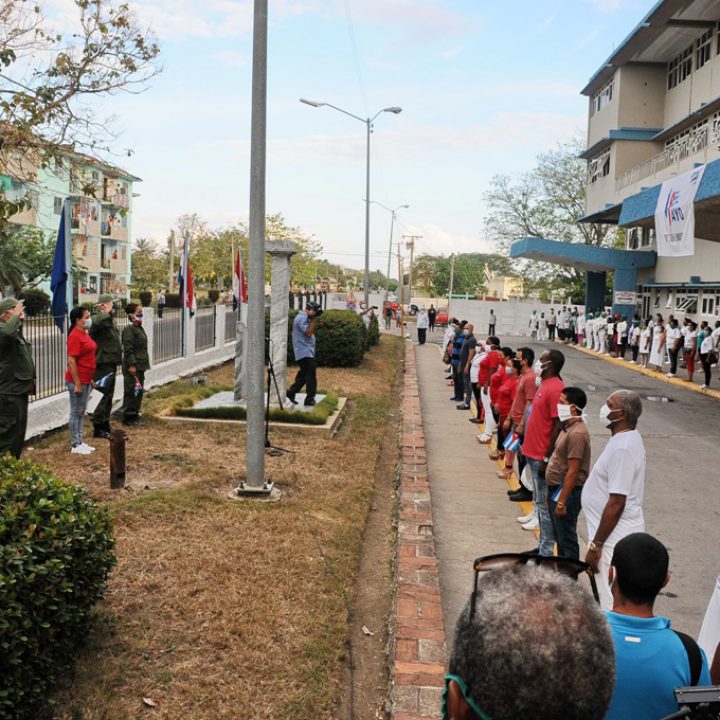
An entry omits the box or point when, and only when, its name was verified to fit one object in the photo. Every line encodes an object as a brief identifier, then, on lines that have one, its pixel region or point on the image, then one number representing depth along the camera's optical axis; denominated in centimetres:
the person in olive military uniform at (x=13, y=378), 709
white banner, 1747
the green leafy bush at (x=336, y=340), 1892
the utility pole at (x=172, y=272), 5618
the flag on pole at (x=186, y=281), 1498
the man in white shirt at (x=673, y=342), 2208
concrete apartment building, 5035
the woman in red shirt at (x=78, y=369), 884
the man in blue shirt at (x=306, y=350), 1230
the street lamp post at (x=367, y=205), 3106
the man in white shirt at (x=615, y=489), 454
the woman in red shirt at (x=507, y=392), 930
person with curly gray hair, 153
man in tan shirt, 546
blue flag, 1027
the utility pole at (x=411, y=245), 6678
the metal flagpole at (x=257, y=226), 727
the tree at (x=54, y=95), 892
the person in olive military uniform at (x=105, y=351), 960
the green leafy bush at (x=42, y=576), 337
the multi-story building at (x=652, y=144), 2738
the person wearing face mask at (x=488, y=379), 1165
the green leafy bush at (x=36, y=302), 3247
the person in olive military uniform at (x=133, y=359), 1048
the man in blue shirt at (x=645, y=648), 239
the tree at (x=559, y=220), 5047
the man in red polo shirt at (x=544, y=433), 629
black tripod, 961
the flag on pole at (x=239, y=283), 1570
